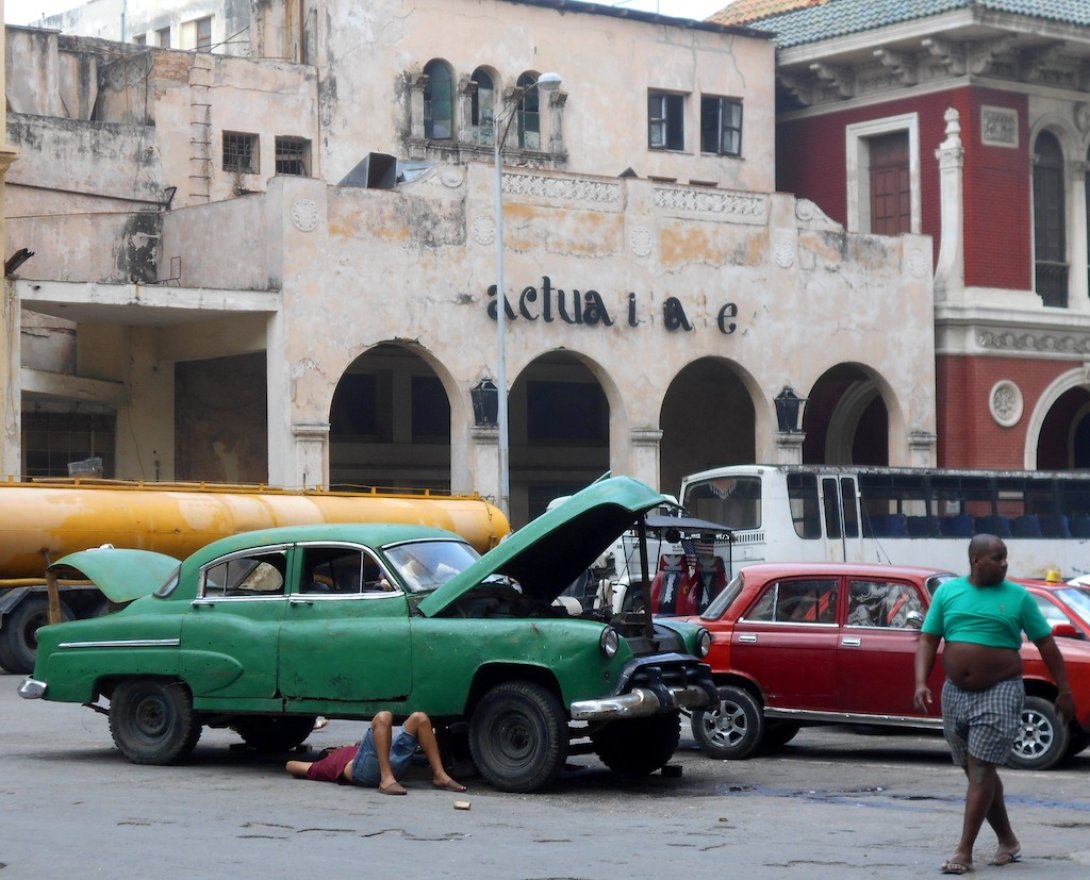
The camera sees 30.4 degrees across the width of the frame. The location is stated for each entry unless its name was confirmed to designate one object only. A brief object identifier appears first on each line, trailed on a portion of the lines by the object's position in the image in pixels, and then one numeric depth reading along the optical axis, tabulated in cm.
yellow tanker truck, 2406
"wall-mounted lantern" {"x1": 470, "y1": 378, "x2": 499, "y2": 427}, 3419
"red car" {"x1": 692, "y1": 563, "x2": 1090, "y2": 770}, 1439
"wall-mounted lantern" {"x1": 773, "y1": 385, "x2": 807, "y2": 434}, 3781
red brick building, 3919
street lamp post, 3269
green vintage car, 1283
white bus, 3044
